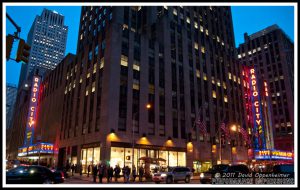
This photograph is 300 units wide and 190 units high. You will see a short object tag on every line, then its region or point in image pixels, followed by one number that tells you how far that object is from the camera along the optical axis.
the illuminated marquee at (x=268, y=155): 56.00
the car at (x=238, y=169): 25.04
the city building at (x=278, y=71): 105.62
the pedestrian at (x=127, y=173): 29.11
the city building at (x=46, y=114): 54.92
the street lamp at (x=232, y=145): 47.30
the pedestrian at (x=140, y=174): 30.22
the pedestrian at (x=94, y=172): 27.83
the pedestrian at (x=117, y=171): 29.92
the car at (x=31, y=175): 18.33
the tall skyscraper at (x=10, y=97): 190.07
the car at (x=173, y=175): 27.55
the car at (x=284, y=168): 22.88
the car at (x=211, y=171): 25.31
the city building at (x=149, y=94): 40.69
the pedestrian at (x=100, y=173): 26.83
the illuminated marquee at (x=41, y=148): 50.66
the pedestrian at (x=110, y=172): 28.31
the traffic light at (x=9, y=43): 11.84
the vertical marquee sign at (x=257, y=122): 57.97
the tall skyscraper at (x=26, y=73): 191.93
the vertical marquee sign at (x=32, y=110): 61.05
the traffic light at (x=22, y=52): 12.87
